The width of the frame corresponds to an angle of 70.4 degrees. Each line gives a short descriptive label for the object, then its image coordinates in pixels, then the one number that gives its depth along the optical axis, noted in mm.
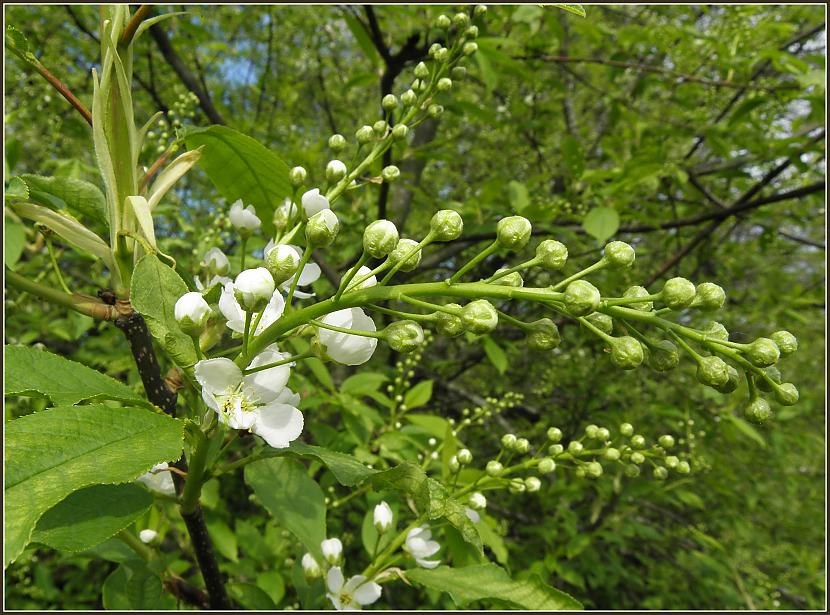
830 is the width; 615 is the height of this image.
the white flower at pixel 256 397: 101
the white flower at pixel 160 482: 146
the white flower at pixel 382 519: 182
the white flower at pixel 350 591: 174
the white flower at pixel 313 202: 124
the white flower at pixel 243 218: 147
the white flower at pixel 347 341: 112
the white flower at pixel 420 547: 176
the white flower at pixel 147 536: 189
